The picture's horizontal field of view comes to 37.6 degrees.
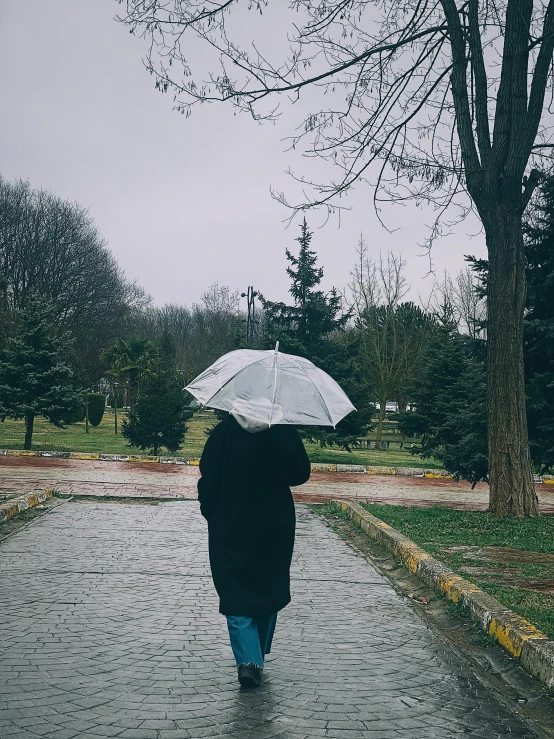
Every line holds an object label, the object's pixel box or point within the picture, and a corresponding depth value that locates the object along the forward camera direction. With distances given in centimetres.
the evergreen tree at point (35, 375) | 2359
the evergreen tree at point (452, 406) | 1532
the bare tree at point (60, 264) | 4903
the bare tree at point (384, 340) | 3672
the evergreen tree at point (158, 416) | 2436
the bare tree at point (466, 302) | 4553
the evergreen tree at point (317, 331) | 2527
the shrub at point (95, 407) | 3978
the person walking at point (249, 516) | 482
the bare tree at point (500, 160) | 1202
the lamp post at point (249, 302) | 4041
